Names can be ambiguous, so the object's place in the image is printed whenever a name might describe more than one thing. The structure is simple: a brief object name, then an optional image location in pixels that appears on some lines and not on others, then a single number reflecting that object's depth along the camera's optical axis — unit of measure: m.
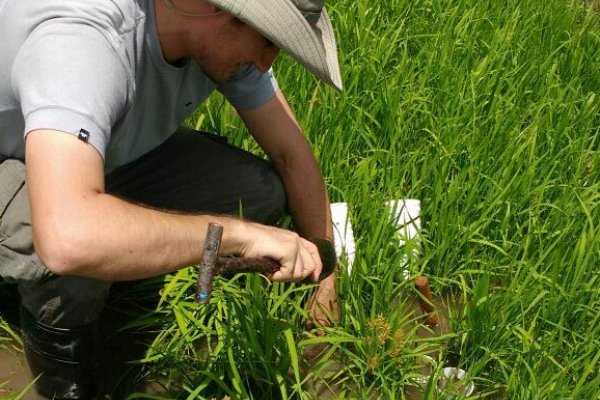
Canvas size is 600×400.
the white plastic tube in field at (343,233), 2.39
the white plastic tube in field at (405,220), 2.41
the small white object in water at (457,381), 2.15
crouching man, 1.48
